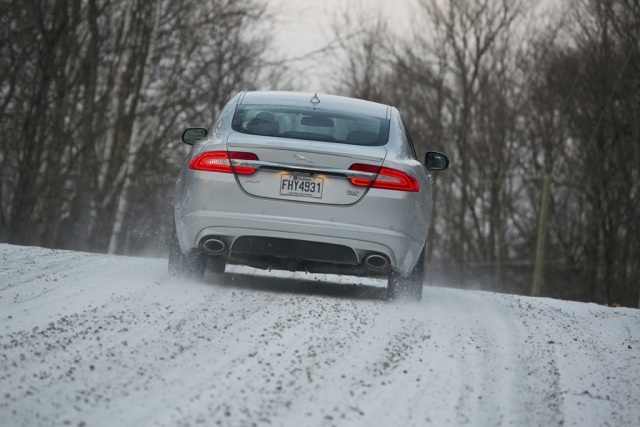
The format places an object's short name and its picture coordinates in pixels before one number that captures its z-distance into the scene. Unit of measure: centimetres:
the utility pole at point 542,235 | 5400
